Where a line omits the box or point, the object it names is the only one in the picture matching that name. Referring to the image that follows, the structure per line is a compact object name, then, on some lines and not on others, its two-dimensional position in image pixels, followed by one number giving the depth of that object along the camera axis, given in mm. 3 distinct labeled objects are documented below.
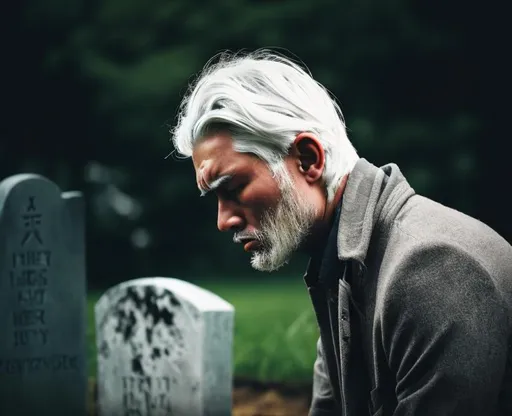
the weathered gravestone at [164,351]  5629
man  2451
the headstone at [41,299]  5961
